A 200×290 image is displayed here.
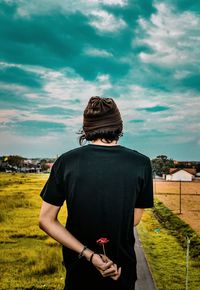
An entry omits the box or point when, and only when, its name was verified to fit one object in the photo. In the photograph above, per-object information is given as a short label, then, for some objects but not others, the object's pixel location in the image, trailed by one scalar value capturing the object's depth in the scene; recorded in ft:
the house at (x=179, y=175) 299.58
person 6.16
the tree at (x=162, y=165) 321.32
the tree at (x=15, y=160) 344.49
